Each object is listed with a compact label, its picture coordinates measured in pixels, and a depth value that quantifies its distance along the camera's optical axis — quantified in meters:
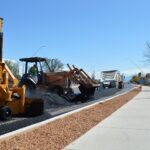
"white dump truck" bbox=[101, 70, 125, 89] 31.31
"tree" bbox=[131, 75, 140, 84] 69.50
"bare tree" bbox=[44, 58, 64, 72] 51.63
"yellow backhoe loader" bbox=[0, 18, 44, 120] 7.07
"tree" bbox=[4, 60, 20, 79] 47.67
